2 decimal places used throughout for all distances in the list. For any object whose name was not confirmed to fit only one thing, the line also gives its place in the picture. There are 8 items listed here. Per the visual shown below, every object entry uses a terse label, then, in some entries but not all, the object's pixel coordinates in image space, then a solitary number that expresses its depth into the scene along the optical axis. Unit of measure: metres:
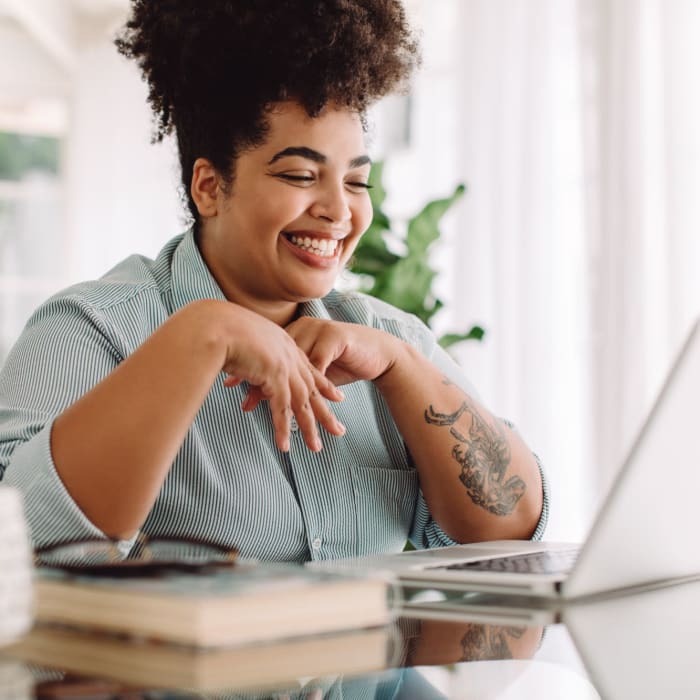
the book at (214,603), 0.60
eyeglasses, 0.69
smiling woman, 1.30
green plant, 2.77
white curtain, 2.85
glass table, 0.57
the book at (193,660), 0.57
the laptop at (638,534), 0.87
